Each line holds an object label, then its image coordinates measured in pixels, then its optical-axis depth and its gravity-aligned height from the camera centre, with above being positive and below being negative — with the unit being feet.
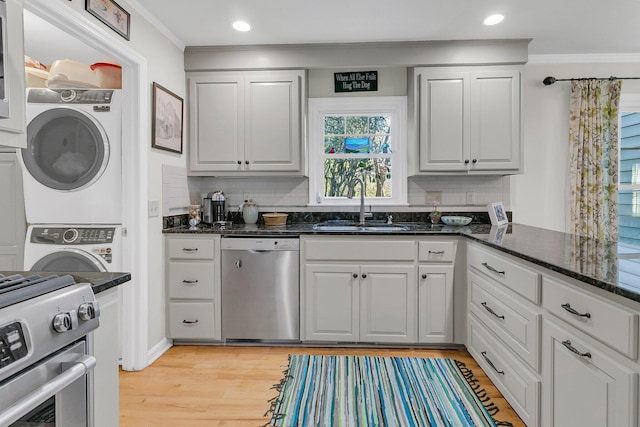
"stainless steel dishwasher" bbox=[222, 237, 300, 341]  9.04 -2.04
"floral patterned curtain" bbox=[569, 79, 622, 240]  10.42 +1.41
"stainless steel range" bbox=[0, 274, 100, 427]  2.43 -1.07
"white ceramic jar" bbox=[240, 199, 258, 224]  10.77 -0.14
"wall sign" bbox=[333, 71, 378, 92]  11.00 +3.92
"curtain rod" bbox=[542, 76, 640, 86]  10.51 +3.84
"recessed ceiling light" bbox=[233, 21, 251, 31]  8.79 +4.55
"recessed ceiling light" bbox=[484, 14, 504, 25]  8.46 +4.56
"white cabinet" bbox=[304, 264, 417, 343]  8.89 -2.39
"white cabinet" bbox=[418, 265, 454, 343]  8.82 -2.38
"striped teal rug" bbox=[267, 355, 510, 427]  6.22 -3.64
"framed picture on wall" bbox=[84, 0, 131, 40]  6.68 +3.83
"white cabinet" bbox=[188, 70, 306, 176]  10.11 +2.46
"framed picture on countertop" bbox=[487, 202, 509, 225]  9.78 -0.17
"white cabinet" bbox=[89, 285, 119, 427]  3.42 -1.56
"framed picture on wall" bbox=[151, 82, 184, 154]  8.54 +2.23
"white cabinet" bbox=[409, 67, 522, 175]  9.78 +2.47
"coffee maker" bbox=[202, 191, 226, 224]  10.71 -0.05
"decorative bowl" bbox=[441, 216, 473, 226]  10.09 -0.36
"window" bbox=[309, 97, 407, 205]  11.21 +1.82
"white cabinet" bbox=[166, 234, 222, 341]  9.12 -2.05
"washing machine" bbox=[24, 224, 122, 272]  7.73 -0.89
